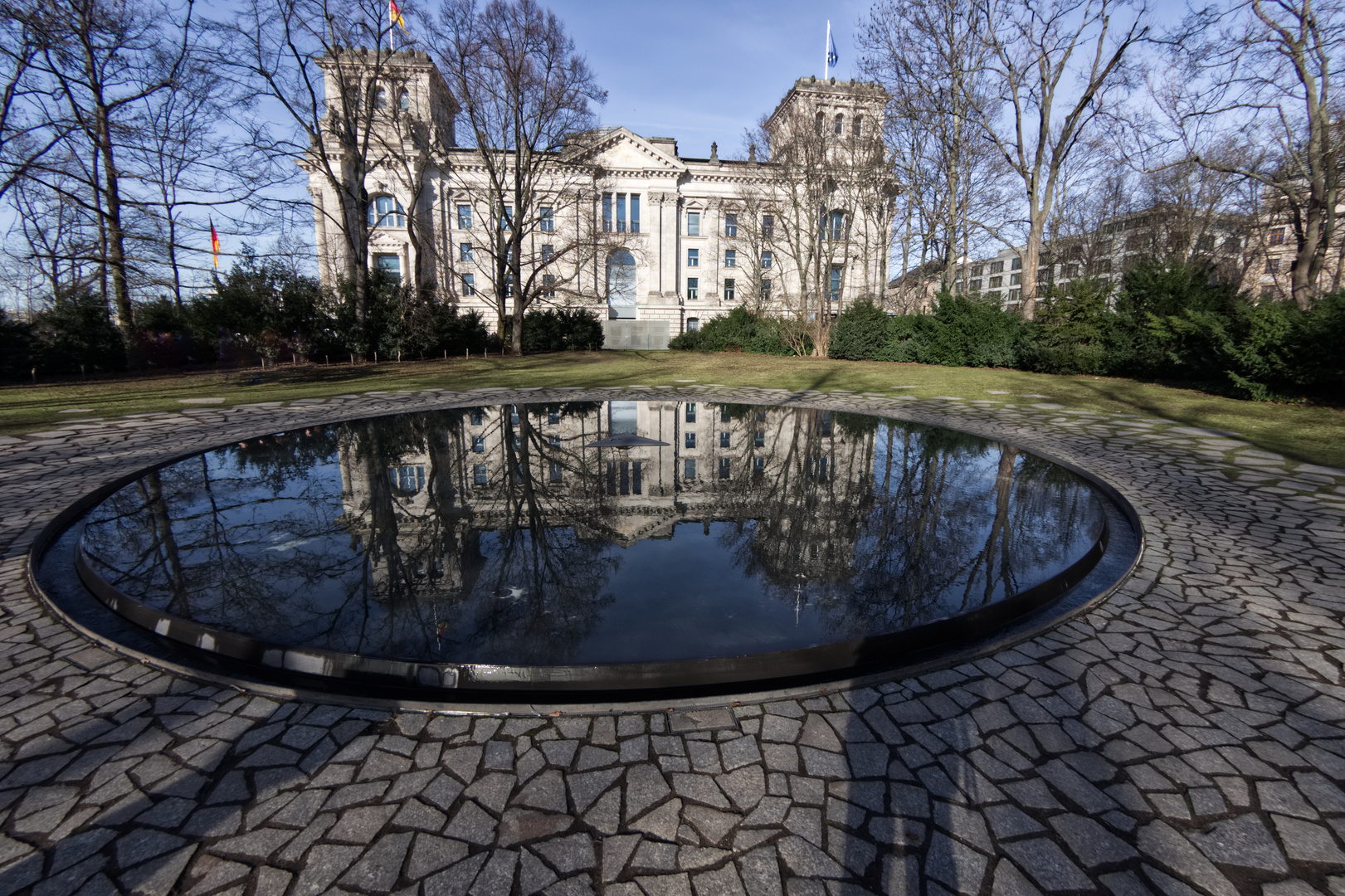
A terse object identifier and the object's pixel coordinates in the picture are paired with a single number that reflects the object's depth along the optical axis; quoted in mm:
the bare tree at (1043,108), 20641
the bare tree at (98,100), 15961
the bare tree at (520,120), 24969
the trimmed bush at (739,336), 29203
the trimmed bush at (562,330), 33438
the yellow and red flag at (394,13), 21703
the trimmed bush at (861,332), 24375
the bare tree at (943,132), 23875
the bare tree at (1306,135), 16625
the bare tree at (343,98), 20859
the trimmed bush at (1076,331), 18188
